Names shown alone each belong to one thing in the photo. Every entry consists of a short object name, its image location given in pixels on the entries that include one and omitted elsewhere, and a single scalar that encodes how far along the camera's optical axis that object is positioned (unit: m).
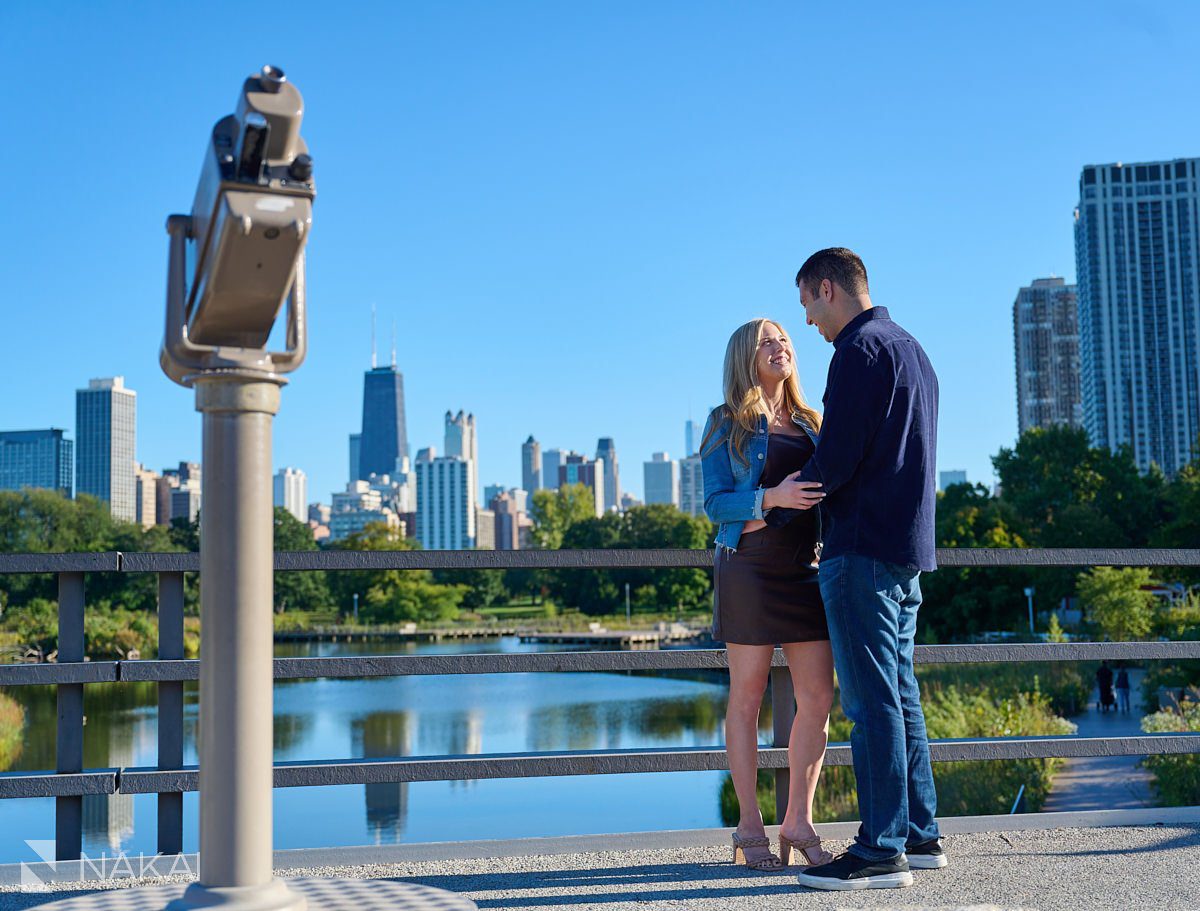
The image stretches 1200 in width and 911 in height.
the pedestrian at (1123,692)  23.08
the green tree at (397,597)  73.38
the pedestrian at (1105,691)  24.47
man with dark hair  2.94
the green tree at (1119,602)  32.75
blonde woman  3.10
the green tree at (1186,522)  37.00
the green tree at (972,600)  46.31
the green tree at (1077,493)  49.69
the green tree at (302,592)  70.38
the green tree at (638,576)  74.94
